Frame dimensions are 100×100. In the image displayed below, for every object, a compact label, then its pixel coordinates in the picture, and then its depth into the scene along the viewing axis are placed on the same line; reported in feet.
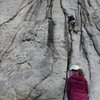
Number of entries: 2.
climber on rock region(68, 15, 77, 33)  39.48
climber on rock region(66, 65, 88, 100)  29.76
